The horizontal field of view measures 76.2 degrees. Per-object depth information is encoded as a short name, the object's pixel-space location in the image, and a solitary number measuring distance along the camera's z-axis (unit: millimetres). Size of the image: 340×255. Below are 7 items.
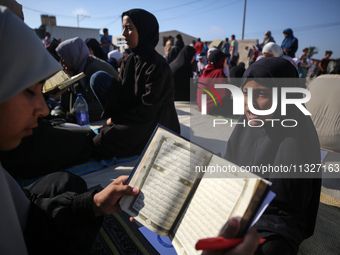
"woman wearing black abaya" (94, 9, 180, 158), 2523
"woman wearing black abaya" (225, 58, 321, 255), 1102
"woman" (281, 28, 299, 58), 6145
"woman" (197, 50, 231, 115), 4516
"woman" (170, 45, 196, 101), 5695
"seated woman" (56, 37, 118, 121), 3467
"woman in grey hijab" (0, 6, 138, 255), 640
